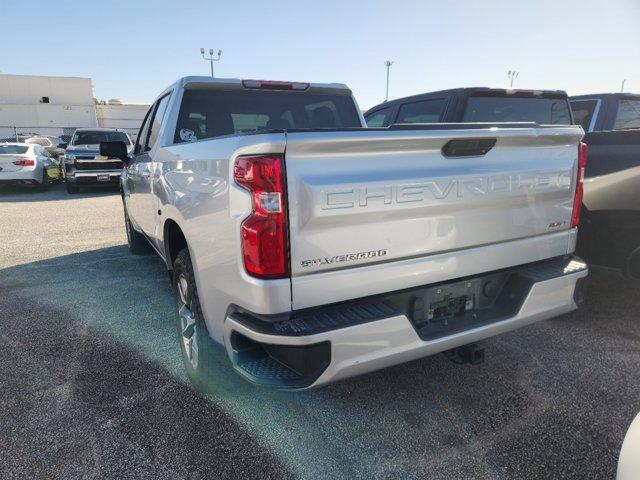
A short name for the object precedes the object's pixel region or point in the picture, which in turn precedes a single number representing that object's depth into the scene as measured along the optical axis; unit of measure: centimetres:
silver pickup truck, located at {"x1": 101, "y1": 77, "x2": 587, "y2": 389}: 175
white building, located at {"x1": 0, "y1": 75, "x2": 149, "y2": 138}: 4416
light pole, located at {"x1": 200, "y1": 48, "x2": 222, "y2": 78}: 4195
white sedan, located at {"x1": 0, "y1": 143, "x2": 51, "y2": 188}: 1243
